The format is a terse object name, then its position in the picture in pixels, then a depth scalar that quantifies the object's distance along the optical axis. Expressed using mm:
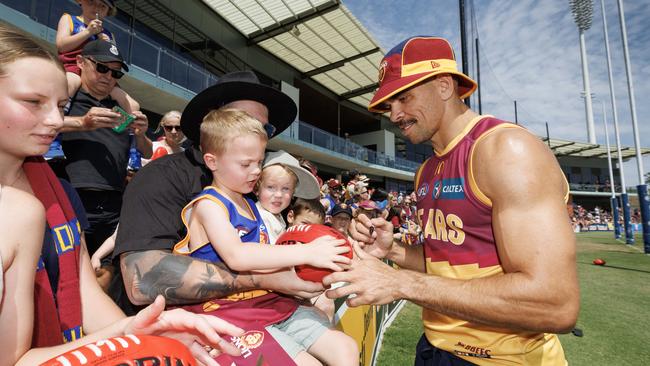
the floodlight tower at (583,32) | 45938
